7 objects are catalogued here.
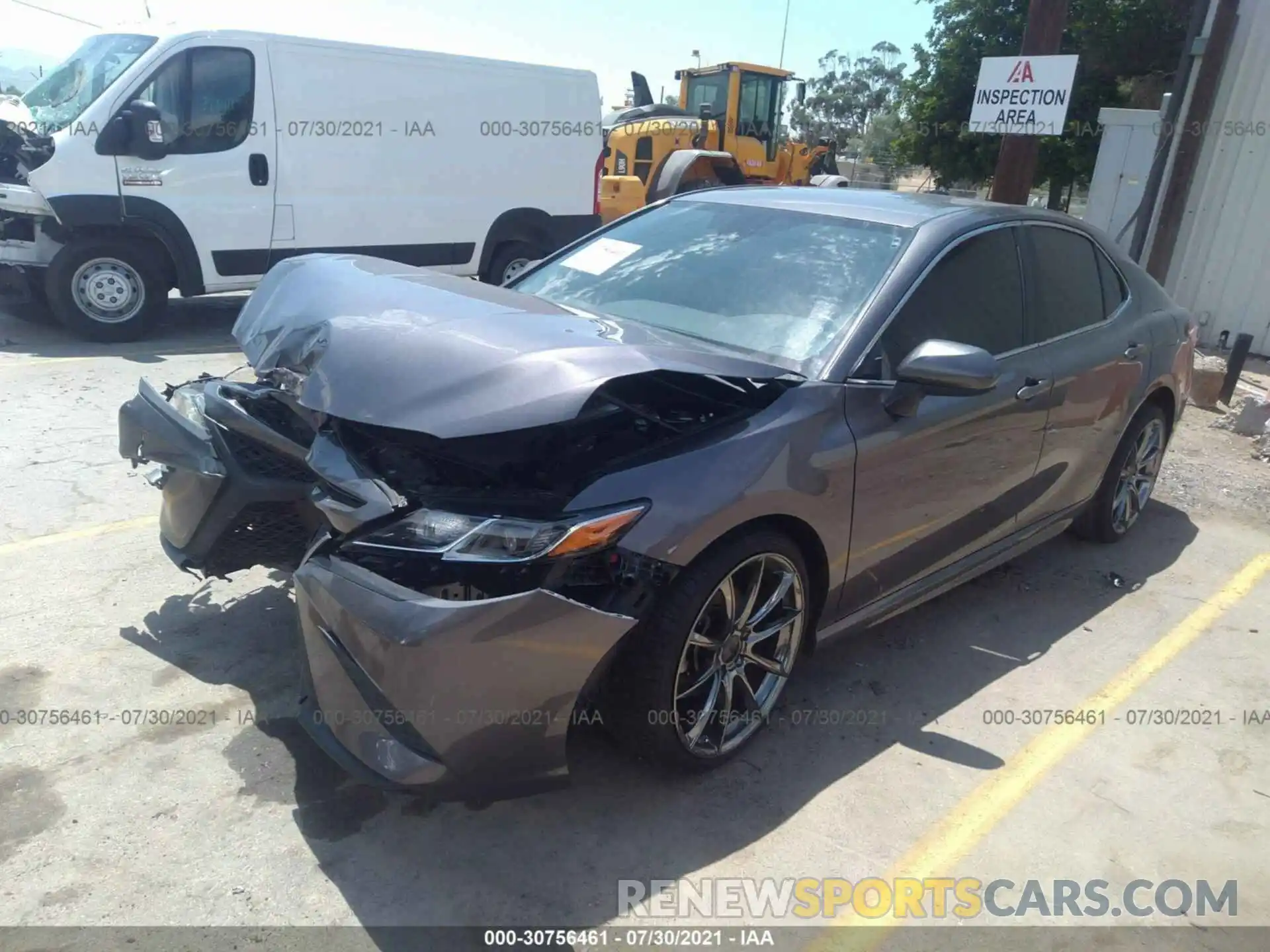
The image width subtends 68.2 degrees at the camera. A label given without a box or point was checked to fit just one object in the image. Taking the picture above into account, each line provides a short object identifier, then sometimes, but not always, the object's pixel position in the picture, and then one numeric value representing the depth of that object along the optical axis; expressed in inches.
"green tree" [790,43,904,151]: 3041.3
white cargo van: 290.4
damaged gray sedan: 93.5
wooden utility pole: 283.6
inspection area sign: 280.5
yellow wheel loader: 557.0
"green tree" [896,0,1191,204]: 693.9
